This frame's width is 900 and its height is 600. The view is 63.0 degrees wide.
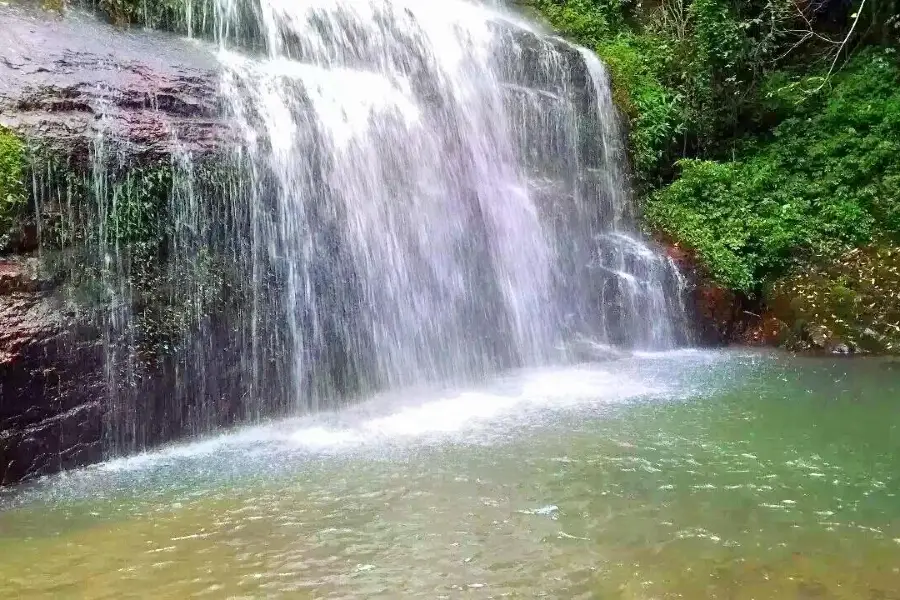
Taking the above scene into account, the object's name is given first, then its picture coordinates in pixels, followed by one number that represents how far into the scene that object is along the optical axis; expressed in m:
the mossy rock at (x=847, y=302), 11.10
